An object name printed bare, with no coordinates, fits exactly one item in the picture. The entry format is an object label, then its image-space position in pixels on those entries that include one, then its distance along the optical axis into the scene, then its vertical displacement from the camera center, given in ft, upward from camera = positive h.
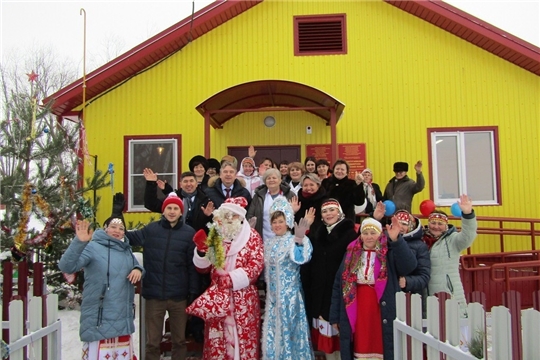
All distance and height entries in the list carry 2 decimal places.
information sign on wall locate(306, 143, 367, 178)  32.30 +3.00
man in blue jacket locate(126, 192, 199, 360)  15.19 -2.45
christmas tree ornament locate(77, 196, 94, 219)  15.74 -0.27
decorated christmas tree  23.77 +0.93
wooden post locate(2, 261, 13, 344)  12.71 -2.31
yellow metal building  31.60 +7.51
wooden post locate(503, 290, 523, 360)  7.95 -2.19
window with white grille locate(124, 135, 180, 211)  32.86 +2.91
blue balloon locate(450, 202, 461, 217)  22.58 -0.62
